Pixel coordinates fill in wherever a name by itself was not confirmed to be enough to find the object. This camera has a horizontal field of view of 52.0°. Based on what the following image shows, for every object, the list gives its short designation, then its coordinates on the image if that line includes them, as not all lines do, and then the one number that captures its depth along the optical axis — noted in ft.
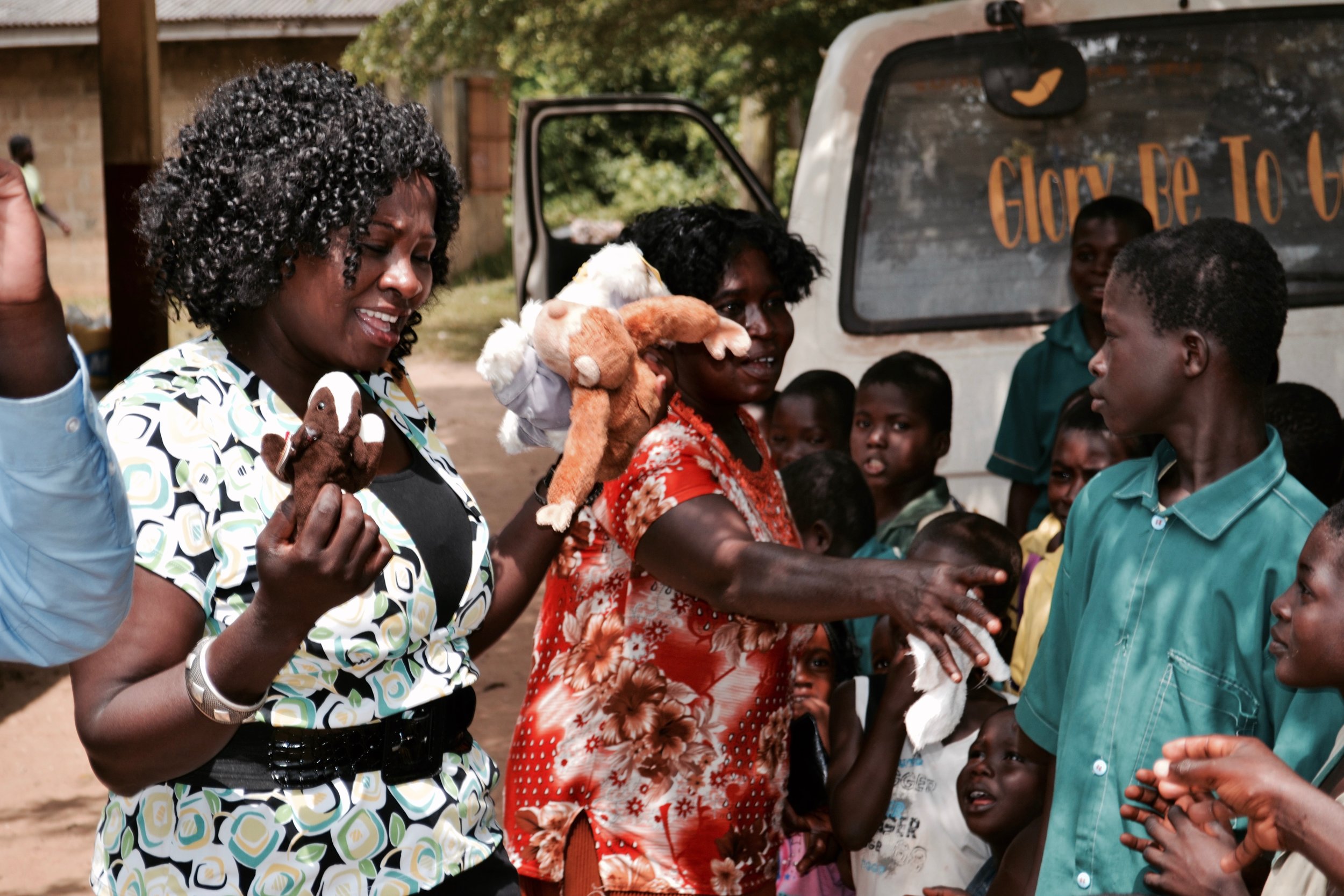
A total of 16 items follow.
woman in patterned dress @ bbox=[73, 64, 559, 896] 5.59
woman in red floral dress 7.45
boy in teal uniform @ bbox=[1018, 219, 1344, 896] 6.32
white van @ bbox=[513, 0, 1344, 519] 14.14
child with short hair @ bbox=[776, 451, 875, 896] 9.32
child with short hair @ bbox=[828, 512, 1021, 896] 8.45
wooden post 24.18
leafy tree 31.40
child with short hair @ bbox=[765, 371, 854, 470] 13.52
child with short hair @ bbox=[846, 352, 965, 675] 12.55
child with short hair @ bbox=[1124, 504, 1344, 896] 5.20
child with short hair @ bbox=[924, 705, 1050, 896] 8.54
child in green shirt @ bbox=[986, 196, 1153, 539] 12.99
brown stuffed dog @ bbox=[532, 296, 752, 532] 6.77
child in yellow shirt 10.50
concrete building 50.49
